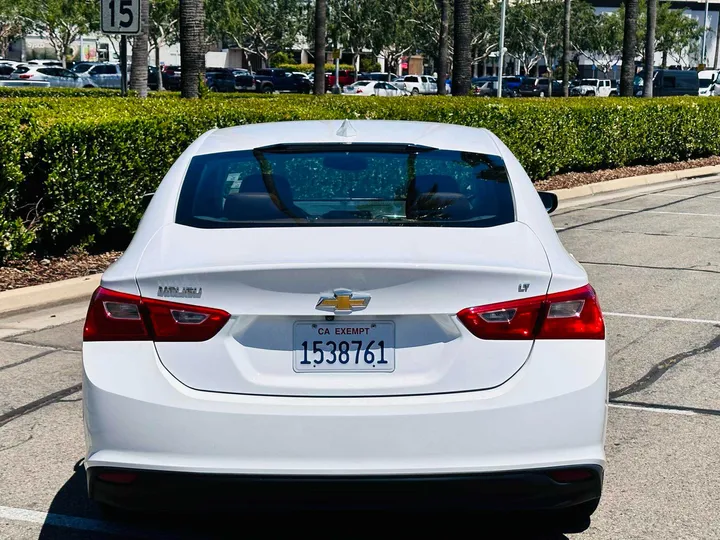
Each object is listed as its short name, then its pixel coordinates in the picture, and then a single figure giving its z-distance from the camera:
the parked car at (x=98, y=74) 53.22
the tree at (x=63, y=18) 60.38
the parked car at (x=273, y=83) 65.12
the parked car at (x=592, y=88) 70.44
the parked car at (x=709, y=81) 64.38
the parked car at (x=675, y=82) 57.38
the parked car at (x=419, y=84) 71.62
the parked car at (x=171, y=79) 64.31
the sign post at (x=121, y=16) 13.10
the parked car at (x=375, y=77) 74.44
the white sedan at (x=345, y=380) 3.61
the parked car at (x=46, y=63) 56.86
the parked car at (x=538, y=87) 70.06
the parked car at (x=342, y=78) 72.81
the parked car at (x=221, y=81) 63.06
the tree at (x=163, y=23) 59.53
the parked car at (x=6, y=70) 53.12
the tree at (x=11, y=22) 66.94
